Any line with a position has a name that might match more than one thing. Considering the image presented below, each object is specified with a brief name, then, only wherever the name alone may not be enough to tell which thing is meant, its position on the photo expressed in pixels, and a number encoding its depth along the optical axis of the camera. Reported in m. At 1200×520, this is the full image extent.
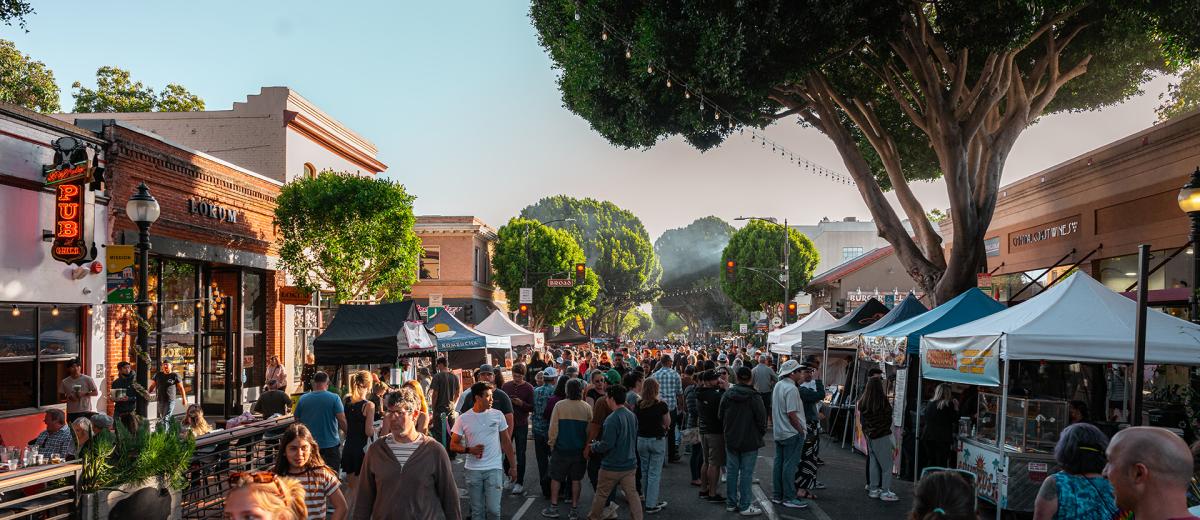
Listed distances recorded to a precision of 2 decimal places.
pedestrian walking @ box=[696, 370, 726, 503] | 12.45
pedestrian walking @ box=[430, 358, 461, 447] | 15.15
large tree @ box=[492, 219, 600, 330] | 55.28
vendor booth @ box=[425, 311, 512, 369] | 20.81
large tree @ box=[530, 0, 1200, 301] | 17.31
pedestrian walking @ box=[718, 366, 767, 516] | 11.34
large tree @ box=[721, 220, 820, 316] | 65.56
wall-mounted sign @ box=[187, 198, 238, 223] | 20.83
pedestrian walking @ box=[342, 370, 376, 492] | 10.77
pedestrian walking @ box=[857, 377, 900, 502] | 12.38
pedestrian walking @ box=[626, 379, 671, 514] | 11.28
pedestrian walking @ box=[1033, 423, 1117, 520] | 5.97
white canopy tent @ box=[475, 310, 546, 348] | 27.19
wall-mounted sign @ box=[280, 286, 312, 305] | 25.31
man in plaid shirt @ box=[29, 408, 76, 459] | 10.39
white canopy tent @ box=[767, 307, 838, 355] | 25.28
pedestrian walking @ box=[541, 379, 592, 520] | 11.13
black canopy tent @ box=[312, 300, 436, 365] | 14.54
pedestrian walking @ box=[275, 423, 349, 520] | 6.11
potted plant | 7.54
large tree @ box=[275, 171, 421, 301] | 23.50
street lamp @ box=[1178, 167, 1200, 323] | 11.11
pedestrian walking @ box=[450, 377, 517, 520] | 9.04
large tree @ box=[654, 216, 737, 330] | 97.14
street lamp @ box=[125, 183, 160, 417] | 11.91
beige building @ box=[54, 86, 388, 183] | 28.22
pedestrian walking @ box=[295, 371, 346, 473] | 10.59
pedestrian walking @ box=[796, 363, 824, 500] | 12.82
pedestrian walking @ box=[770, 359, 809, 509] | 11.73
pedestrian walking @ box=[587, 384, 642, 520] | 10.05
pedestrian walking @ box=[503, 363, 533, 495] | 13.44
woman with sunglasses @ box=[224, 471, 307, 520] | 4.34
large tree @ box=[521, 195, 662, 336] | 84.50
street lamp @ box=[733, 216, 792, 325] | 42.96
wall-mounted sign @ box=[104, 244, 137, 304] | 16.52
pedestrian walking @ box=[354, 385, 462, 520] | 6.26
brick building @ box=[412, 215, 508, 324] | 49.84
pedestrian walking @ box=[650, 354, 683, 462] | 15.23
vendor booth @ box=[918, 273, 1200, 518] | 10.16
